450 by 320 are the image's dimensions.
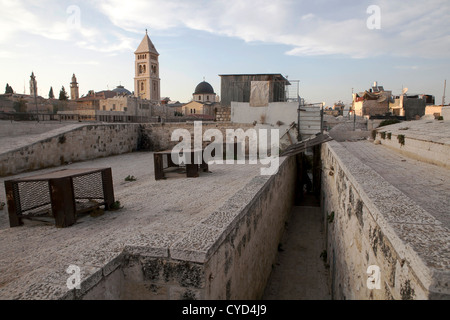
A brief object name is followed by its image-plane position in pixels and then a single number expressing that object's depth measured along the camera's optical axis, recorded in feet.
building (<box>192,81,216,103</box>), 195.93
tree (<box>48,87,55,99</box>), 196.65
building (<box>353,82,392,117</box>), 105.91
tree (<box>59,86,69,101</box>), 168.53
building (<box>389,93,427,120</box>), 95.61
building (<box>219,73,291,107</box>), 57.86
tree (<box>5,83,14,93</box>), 191.21
